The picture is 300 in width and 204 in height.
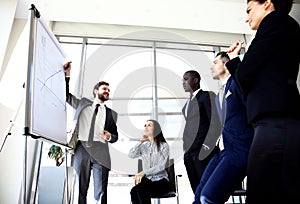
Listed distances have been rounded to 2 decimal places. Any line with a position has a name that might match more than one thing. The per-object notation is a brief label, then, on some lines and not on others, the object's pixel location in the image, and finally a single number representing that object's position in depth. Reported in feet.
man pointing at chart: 6.93
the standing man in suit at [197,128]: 6.32
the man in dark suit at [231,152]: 3.12
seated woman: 6.90
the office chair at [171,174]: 7.43
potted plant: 8.41
